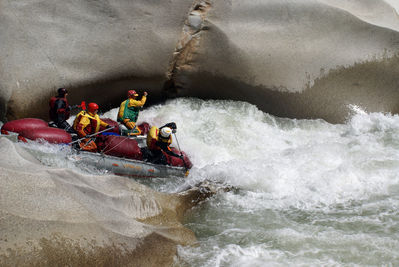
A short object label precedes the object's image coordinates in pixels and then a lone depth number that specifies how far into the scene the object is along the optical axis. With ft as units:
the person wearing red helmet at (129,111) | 52.02
